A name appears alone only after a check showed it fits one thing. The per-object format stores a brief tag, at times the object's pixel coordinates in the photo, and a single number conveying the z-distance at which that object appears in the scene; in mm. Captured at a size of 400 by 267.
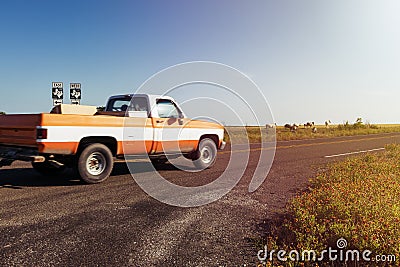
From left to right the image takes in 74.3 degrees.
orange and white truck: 5434
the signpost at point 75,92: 13712
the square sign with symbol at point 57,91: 13008
